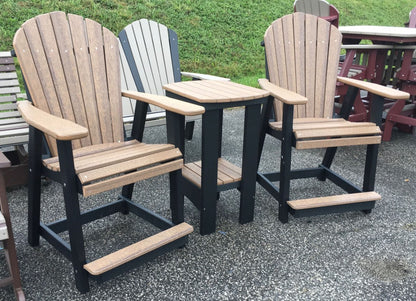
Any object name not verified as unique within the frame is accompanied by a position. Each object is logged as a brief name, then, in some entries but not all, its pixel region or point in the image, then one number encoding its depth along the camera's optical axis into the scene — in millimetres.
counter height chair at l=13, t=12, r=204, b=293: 1639
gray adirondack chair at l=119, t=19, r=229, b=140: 3111
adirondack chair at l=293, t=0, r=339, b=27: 3797
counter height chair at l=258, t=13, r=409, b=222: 2242
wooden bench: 2441
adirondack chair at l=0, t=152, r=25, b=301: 1452
